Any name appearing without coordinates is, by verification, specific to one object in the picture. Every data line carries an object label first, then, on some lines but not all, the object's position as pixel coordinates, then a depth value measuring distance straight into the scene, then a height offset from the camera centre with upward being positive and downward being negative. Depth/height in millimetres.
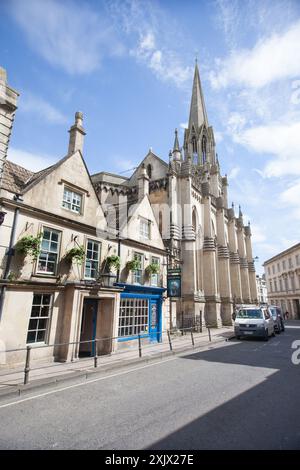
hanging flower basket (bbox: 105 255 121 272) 13133 +2085
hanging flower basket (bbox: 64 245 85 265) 11258 +2113
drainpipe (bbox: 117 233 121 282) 13951 +2795
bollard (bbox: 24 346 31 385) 7008 -1842
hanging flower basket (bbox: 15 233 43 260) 9617 +2114
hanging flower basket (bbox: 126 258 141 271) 14531 +2150
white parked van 16703 -1217
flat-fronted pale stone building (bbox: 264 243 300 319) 44250 +4650
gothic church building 22859 +8077
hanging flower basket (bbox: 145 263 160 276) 16109 +2141
